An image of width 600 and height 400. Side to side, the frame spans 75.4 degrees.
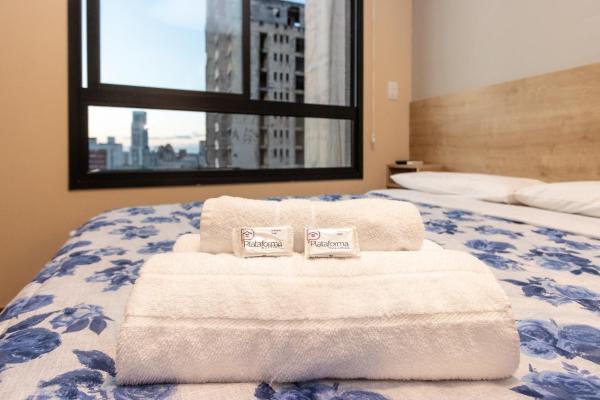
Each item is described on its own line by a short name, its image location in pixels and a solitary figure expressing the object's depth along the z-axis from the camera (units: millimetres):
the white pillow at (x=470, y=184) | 1798
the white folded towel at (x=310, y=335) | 443
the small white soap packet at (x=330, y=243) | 535
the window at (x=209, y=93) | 2156
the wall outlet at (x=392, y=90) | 2885
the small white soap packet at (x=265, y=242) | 549
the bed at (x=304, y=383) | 442
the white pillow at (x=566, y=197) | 1414
